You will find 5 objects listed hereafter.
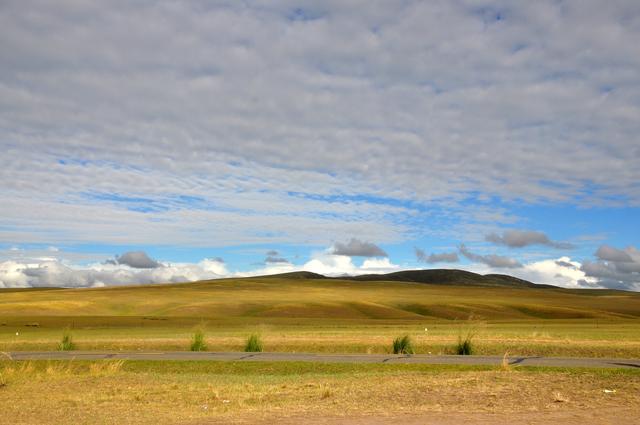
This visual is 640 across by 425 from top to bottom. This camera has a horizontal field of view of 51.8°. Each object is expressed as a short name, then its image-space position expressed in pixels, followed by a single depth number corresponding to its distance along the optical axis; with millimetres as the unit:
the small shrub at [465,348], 26031
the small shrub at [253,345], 27827
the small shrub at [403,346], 26469
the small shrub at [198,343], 27853
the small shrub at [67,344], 29391
